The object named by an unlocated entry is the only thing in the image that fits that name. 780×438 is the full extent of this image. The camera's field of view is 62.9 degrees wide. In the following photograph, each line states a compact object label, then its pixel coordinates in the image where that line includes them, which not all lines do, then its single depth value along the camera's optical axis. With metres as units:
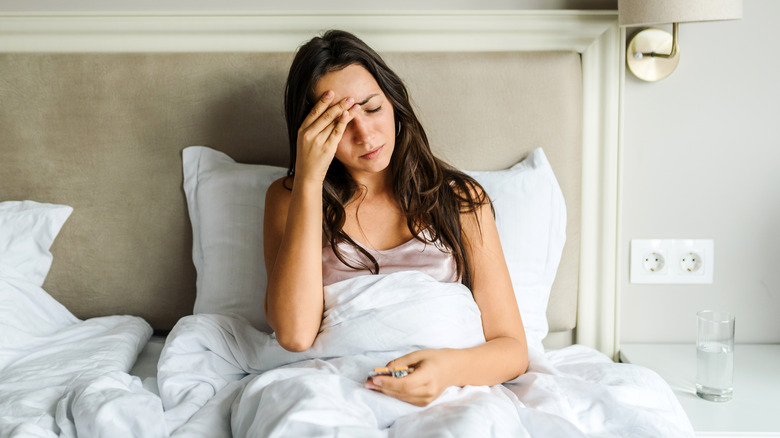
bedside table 1.22
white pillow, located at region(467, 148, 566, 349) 1.46
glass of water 1.31
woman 1.18
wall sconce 1.39
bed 1.48
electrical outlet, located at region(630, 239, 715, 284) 1.61
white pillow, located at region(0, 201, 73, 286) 1.48
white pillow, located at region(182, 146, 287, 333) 1.46
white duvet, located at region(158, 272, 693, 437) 0.95
